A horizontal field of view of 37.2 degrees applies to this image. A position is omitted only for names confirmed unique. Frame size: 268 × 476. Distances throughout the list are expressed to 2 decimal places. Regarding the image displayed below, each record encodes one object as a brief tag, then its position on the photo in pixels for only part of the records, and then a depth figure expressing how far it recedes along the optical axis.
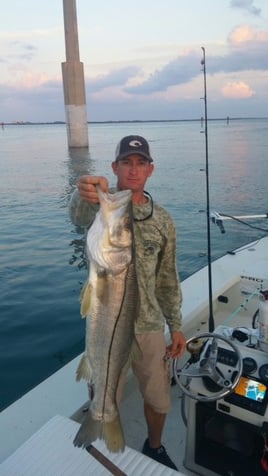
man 2.68
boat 2.51
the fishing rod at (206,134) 4.28
